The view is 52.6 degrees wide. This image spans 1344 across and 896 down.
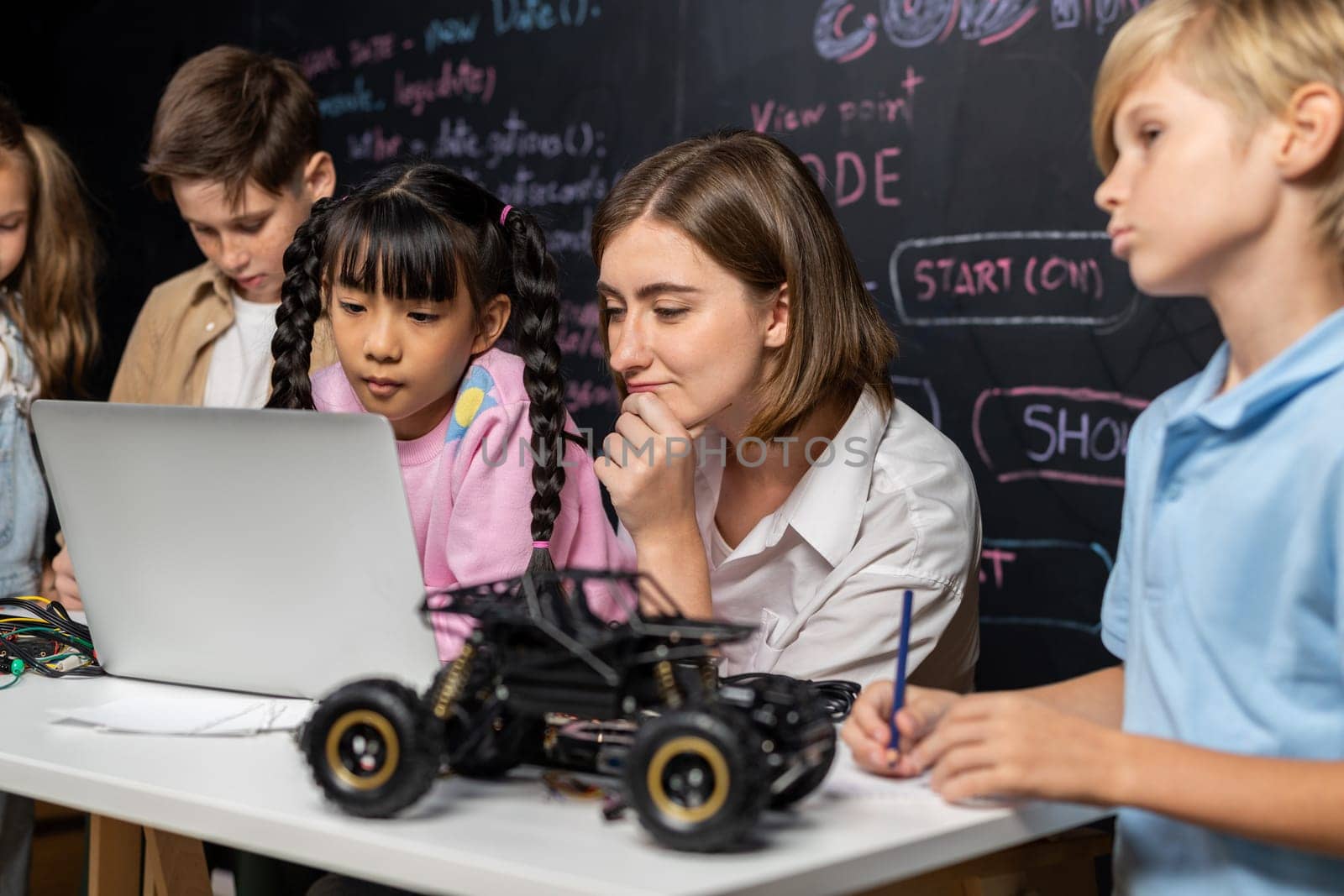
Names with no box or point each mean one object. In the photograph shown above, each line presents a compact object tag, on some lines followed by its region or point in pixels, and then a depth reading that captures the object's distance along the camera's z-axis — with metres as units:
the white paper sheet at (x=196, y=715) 1.06
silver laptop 1.04
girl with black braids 1.52
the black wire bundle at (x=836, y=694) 1.18
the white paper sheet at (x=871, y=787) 0.92
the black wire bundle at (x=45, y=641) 1.29
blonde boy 0.84
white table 0.76
